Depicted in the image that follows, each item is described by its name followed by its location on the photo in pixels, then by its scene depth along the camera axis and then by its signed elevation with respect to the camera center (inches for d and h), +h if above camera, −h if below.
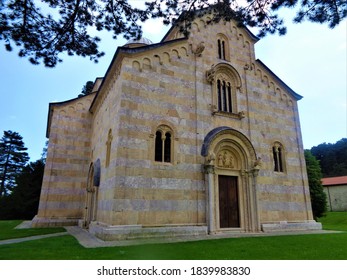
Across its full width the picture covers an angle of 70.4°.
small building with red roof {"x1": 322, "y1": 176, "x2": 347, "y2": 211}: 1662.2 +99.9
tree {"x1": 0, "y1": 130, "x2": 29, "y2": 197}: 1915.6 +356.6
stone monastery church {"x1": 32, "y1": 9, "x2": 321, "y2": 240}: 432.1 +117.7
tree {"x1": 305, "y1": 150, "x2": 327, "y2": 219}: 991.6 +58.1
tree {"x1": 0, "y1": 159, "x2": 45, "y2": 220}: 1075.3 +27.6
